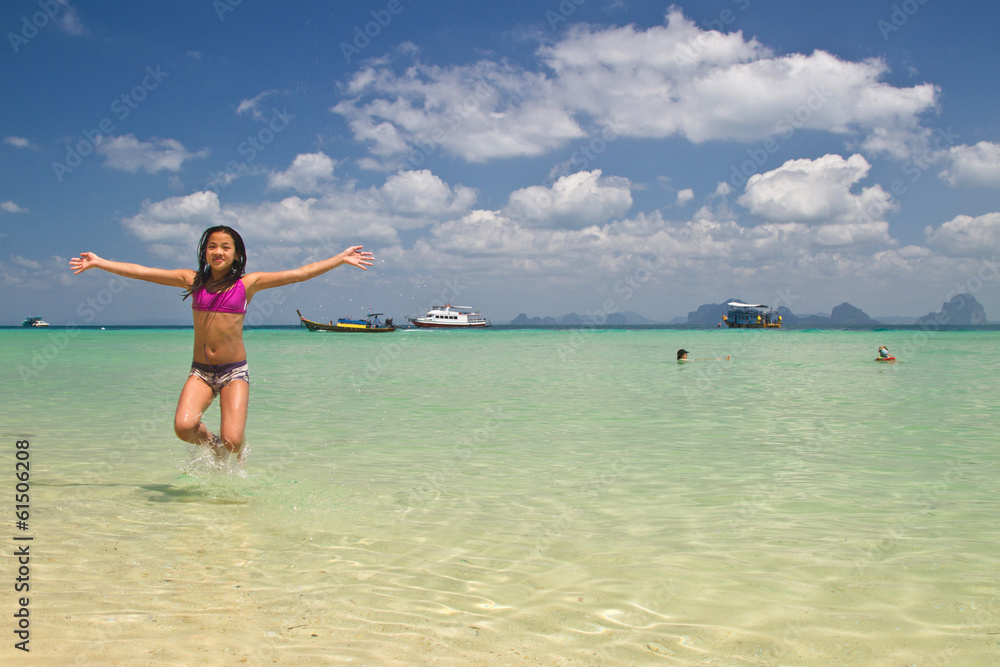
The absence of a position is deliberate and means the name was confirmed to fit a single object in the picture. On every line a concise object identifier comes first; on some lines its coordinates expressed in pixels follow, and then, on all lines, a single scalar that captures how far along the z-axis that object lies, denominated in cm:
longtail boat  9294
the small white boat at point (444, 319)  12706
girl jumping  580
